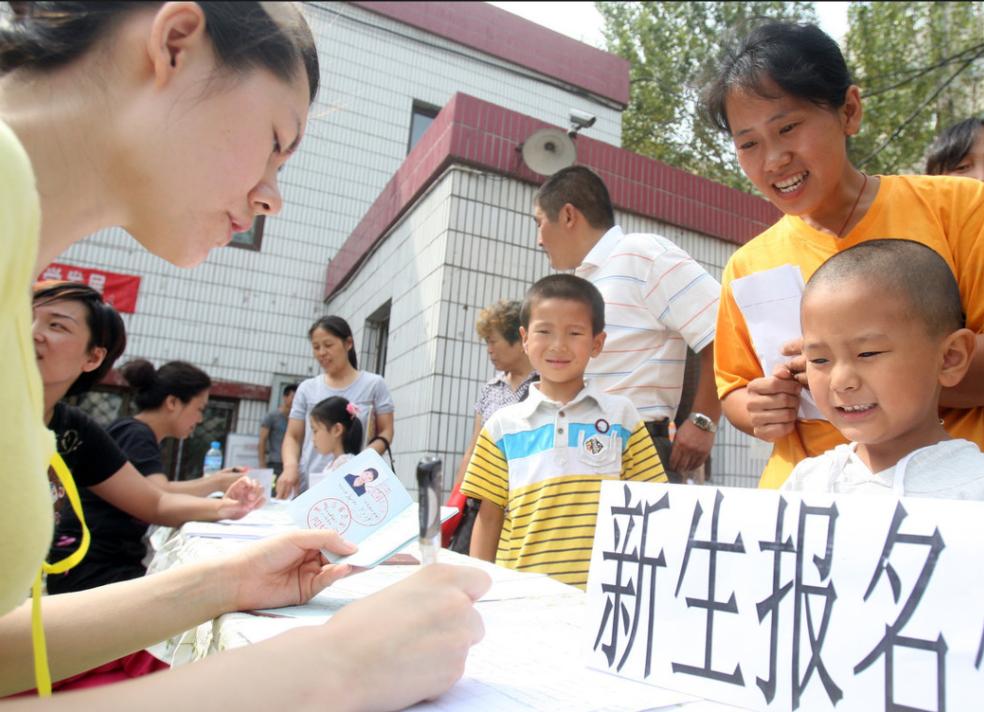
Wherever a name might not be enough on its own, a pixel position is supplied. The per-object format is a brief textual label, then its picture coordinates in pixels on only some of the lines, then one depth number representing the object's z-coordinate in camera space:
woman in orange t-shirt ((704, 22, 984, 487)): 1.29
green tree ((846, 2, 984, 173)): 9.05
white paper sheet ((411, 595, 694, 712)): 0.65
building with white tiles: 4.28
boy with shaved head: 1.07
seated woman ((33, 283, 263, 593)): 2.05
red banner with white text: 7.39
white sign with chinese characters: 0.61
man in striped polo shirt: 2.12
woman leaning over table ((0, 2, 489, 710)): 0.52
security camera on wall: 4.60
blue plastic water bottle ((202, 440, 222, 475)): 4.47
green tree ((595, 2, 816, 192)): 11.38
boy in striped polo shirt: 1.87
